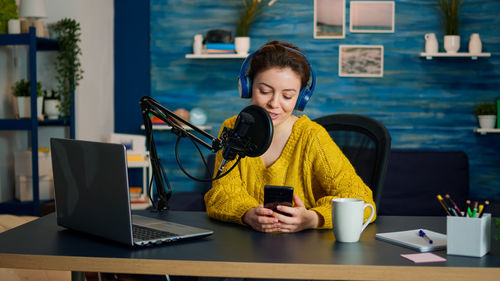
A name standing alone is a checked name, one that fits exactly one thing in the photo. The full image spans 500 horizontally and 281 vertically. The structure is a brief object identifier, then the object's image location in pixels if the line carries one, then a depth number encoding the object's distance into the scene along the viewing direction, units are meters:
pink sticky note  1.12
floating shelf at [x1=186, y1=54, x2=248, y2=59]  3.97
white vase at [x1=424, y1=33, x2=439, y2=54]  3.93
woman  1.64
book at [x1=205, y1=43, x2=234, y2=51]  4.01
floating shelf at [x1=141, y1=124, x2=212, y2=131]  4.09
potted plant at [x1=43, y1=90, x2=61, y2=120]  3.64
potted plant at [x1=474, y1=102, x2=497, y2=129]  3.86
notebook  1.21
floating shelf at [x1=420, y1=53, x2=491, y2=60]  3.82
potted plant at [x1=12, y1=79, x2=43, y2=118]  3.53
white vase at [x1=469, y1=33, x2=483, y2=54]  3.87
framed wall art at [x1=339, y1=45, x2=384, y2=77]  4.09
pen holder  1.15
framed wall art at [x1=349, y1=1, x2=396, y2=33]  4.07
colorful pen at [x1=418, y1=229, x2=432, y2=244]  1.31
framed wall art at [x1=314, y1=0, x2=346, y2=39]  4.11
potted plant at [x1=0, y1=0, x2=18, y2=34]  3.56
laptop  1.18
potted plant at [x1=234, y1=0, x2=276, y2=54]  3.99
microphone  1.18
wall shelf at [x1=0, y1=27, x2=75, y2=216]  3.41
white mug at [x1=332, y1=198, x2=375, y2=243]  1.26
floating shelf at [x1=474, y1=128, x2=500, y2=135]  3.81
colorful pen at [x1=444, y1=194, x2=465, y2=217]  1.21
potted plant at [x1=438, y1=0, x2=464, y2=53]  3.87
